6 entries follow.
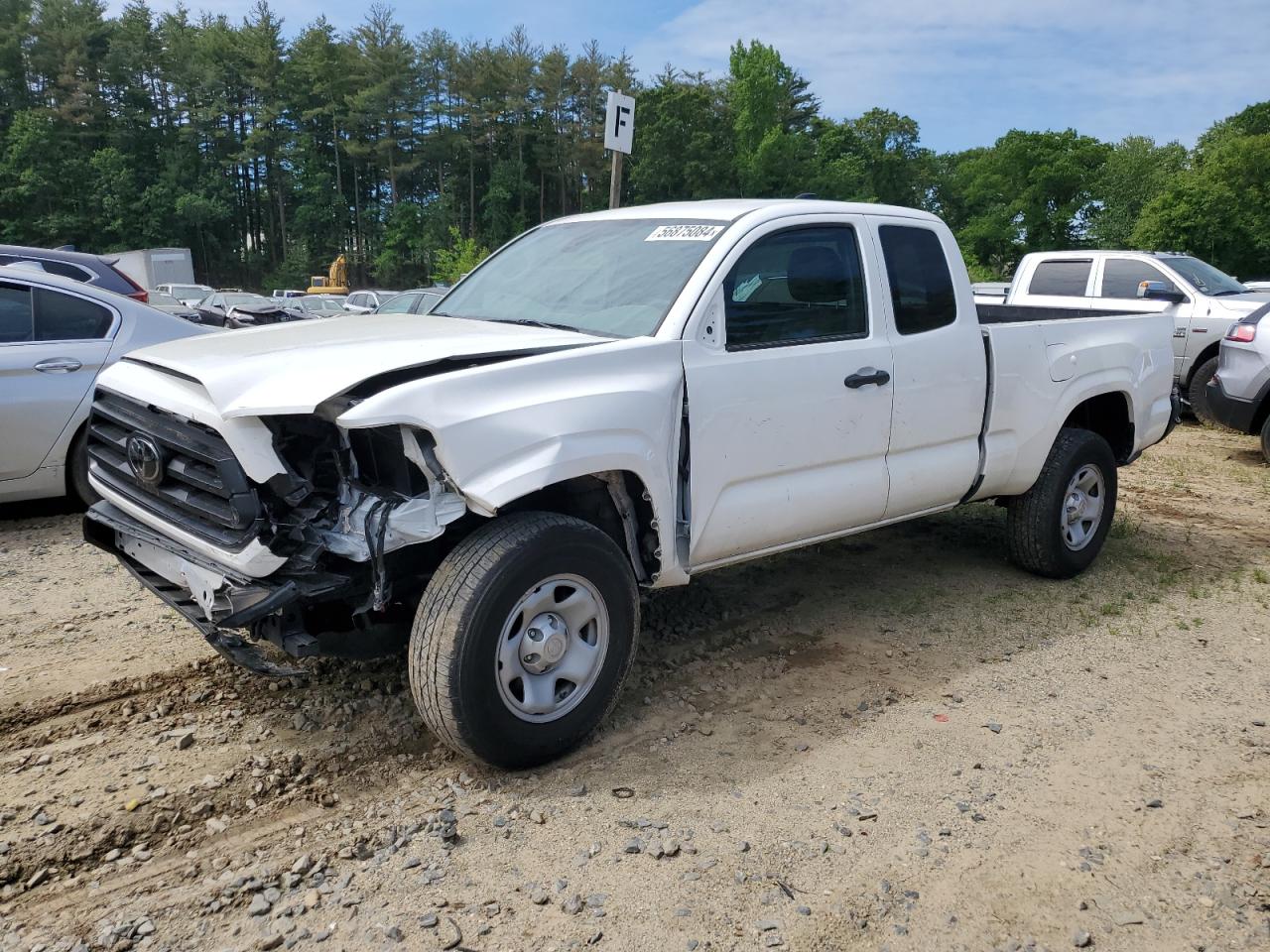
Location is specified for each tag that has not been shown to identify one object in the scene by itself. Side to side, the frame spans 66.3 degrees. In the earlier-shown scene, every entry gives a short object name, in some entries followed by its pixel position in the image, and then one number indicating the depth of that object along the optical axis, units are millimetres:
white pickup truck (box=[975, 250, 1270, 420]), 10891
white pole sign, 9578
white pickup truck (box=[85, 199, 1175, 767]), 3102
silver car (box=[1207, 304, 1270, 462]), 8828
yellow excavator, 37850
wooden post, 9891
